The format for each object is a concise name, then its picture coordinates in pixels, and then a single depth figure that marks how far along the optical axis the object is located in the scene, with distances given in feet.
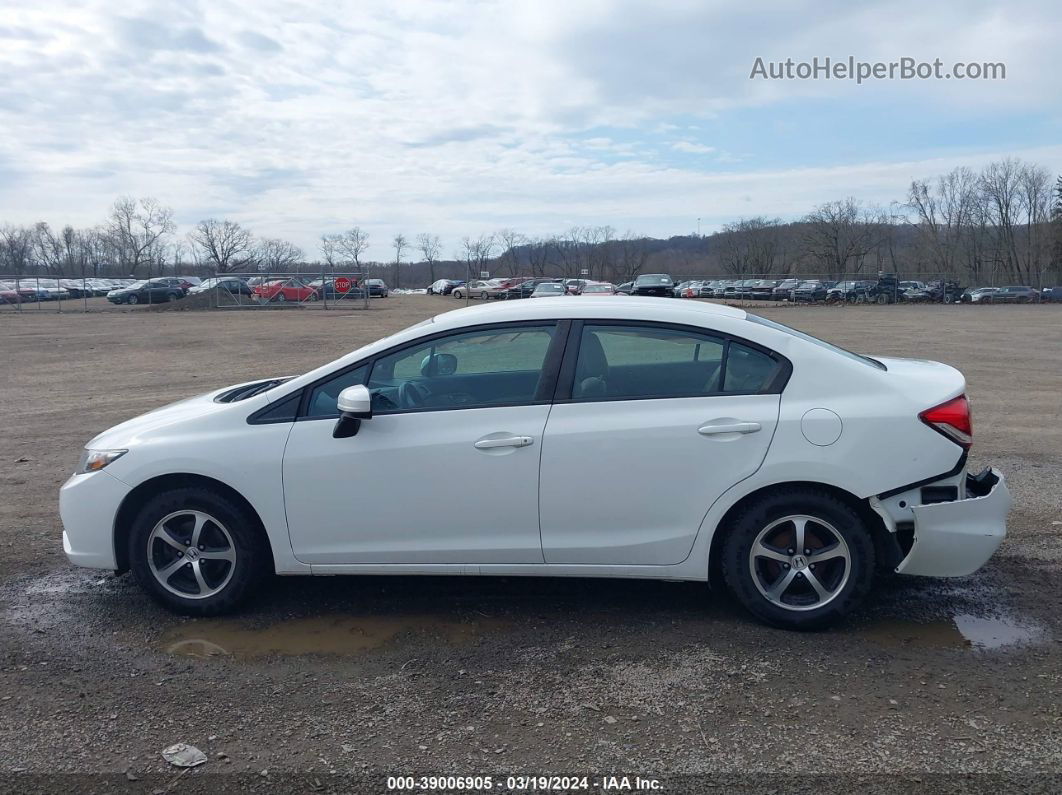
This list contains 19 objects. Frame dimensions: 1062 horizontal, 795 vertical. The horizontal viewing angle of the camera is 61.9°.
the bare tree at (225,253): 321.32
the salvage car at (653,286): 157.58
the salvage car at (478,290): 194.88
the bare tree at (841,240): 304.50
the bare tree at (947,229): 309.01
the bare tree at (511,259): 343.05
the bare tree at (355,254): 376.27
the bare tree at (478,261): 340.59
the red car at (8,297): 168.59
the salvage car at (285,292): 156.46
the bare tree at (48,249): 354.95
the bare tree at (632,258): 285.49
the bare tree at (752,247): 347.15
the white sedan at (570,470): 14.05
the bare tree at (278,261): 326.94
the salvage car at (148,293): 160.15
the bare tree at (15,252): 339.36
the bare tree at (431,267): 381.07
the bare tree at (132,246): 343.67
